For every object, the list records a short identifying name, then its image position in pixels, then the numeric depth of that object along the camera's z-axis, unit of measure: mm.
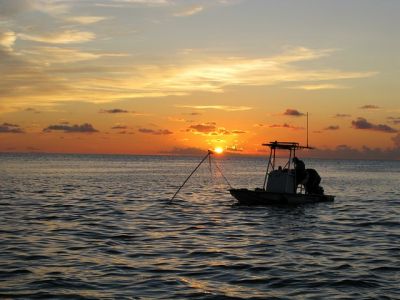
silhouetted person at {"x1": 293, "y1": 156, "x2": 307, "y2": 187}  45062
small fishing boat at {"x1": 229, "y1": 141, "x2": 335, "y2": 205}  42531
